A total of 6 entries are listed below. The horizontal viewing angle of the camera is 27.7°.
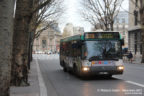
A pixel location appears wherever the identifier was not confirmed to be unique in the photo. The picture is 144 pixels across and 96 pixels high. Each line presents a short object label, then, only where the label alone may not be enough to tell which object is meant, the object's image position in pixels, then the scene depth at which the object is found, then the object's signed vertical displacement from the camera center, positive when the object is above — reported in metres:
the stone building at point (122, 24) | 123.38 +10.10
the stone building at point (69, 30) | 144.88 +9.51
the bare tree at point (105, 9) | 38.53 +5.24
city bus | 13.94 -0.26
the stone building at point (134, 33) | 53.03 +2.67
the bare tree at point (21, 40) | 11.48 +0.31
